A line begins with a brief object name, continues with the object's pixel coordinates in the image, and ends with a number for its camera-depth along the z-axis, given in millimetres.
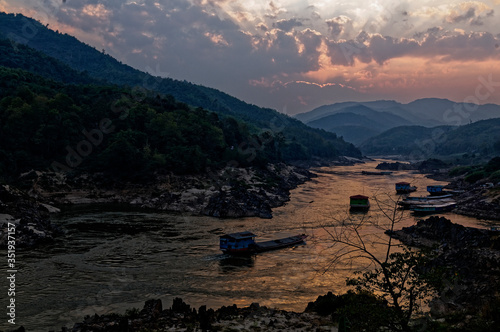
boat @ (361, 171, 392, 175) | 157375
